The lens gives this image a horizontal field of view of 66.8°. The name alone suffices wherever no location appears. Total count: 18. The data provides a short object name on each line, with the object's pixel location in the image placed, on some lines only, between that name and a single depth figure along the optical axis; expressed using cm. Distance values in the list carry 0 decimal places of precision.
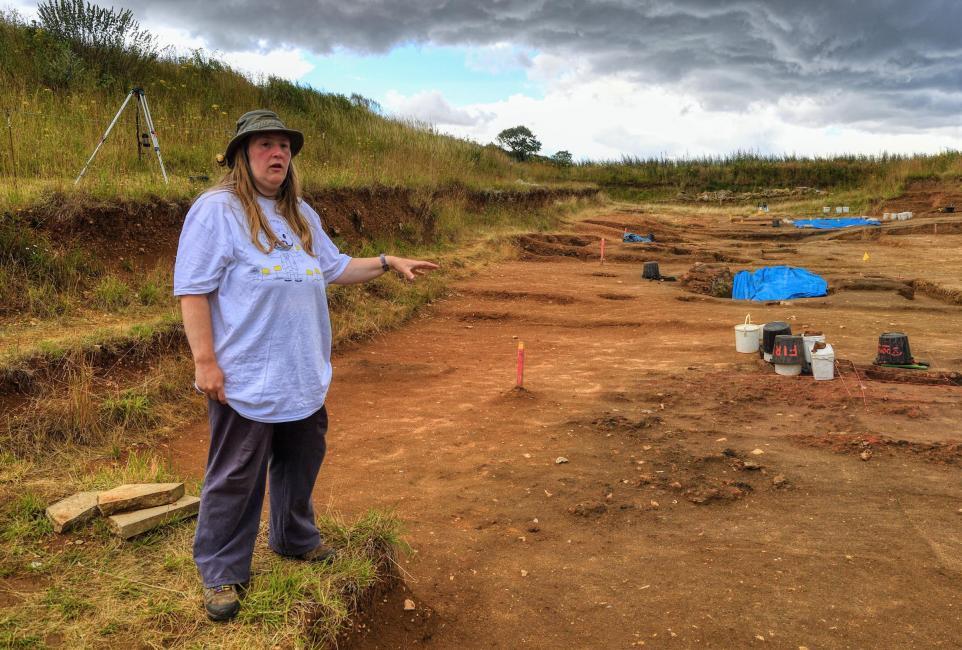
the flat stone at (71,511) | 345
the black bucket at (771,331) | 743
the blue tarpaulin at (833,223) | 2448
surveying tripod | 939
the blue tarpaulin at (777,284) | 1225
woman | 256
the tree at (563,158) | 4546
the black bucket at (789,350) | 703
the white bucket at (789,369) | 709
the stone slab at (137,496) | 350
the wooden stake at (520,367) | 664
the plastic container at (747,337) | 787
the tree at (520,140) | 4169
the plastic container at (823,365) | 680
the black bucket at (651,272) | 1437
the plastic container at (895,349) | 722
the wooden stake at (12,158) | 880
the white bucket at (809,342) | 711
